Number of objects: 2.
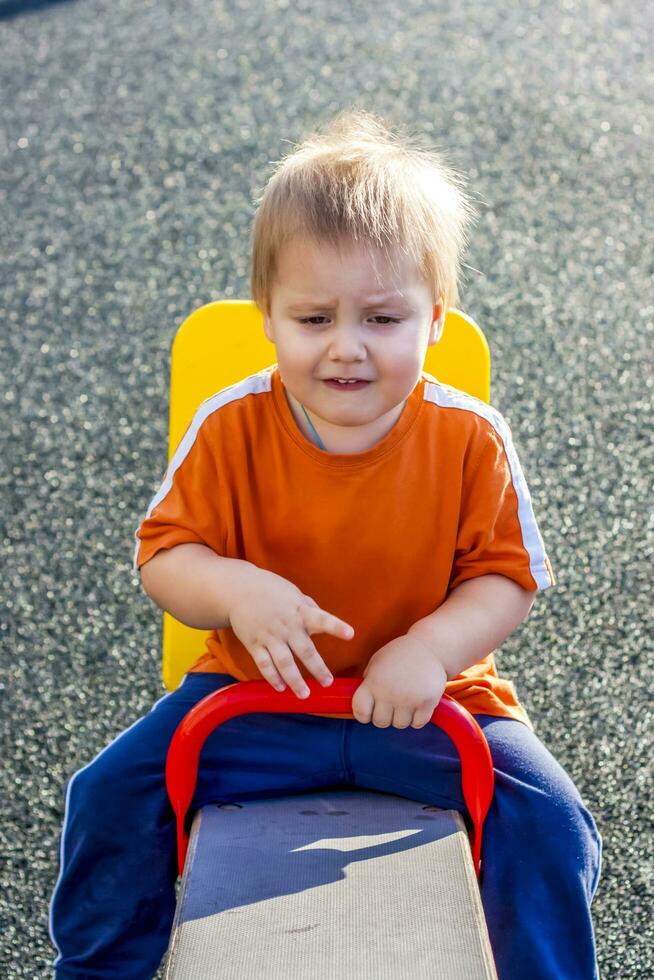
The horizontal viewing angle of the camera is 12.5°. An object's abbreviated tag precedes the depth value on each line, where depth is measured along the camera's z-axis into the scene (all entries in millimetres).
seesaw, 1740
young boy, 1853
